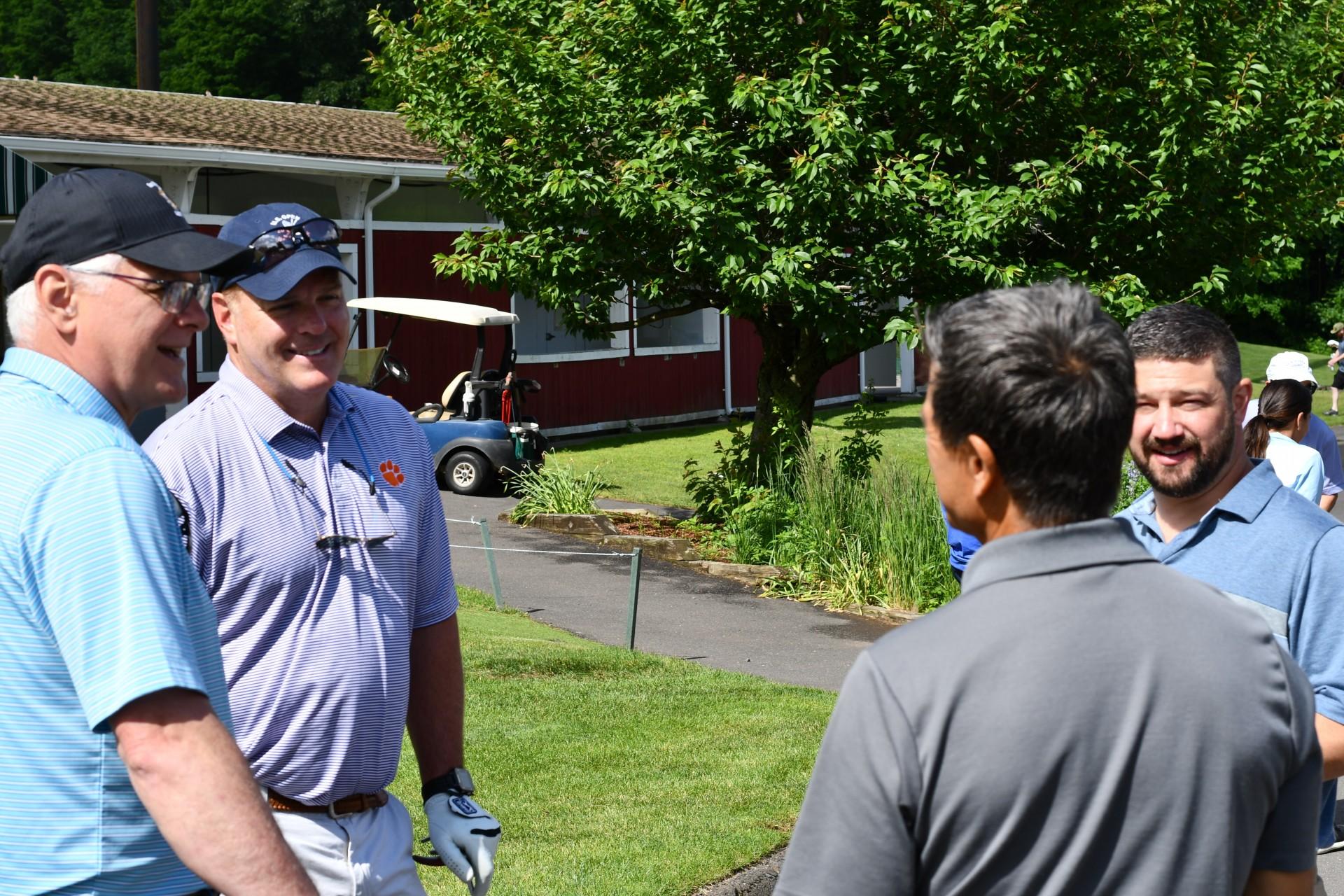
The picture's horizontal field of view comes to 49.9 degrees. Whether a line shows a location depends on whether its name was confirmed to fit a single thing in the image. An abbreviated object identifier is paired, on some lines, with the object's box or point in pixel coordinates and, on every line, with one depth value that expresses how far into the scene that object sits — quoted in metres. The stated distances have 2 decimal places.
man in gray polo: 1.80
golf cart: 17.20
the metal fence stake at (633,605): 10.05
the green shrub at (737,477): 14.37
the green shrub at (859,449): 13.91
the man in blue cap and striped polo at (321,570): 3.06
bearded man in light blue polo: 2.93
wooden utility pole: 29.19
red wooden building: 18.12
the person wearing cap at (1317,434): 7.55
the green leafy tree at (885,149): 12.20
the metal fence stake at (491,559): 11.46
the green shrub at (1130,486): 11.27
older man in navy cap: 2.02
